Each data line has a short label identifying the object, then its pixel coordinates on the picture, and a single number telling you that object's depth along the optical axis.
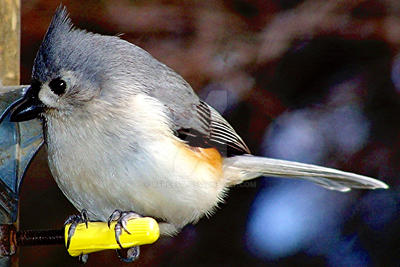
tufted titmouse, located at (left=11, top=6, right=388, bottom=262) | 2.31
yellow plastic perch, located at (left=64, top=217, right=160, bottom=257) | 2.29
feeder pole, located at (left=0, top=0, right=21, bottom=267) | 2.34
